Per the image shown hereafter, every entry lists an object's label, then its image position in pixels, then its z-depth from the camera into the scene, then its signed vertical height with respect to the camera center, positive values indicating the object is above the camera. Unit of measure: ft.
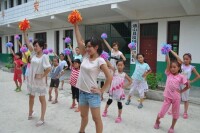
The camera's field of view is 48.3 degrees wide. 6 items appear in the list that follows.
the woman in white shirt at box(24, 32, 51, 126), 13.96 -1.37
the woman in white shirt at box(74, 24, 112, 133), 10.36 -1.24
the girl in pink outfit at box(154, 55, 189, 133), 13.19 -2.18
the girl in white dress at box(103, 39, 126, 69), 21.18 -0.06
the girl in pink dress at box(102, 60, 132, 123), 15.34 -2.42
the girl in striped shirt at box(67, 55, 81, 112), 16.76 -1.79
